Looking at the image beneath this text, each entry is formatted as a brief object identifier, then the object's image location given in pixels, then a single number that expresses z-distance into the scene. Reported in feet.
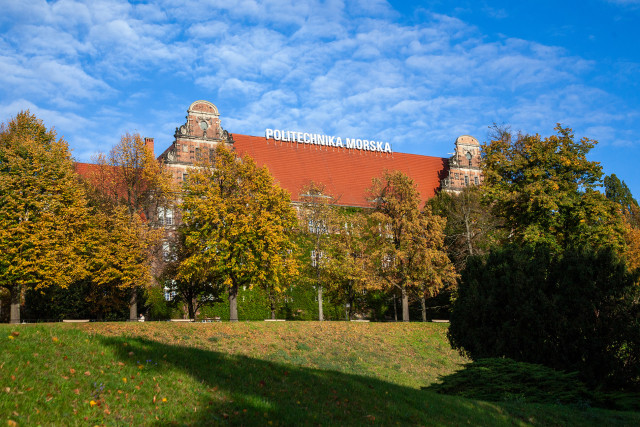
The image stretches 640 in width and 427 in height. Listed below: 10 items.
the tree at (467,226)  151.71
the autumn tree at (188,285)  142.23
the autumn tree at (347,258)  147.02
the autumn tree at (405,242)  139.51
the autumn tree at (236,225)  122.01
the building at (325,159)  192.54
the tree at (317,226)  158.71
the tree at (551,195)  107.14
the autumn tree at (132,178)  150.00
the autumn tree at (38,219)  107.34
